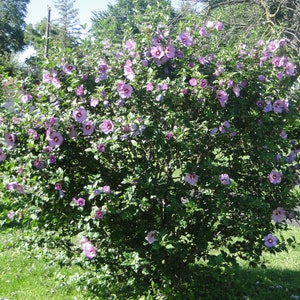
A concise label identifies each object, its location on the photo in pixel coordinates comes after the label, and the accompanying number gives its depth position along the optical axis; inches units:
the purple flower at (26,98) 130.0
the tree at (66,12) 2536.9
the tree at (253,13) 362.0
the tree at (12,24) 1807.3
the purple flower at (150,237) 124.3
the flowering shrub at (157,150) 120.8
